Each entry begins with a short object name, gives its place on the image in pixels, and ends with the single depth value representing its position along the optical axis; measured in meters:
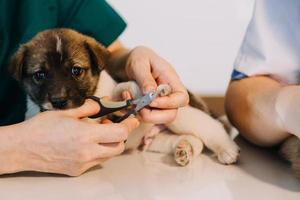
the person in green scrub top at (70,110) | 0.90
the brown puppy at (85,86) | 1.04
